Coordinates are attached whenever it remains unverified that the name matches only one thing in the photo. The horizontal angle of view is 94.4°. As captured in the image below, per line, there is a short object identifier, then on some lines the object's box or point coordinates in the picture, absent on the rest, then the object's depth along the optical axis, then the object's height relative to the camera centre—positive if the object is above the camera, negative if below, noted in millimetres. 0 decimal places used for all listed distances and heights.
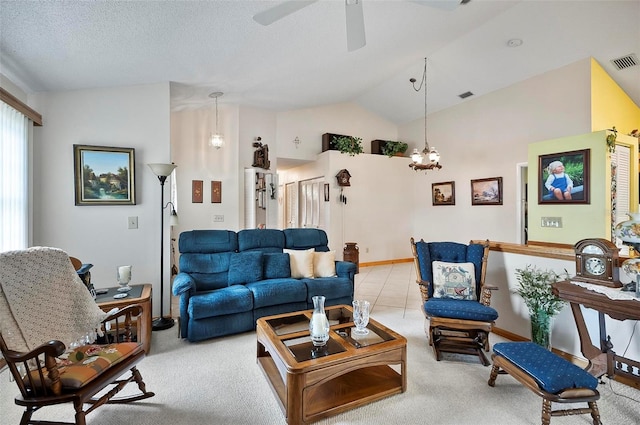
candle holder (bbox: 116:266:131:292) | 2932 -640
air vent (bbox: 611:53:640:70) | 4198 +2151
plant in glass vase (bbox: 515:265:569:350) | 2436 -760
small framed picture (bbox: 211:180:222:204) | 5602 +379
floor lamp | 3291 -305
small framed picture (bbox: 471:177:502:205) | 5742 +385
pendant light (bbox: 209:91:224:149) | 5211 +1272
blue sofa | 2924 -798
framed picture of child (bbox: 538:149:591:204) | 4027 +456
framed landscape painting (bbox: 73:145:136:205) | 3240 +423
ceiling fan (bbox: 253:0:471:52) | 1988 +1400
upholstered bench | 1681 -1000
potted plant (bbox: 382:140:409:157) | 7309 +1565
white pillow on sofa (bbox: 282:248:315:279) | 3680 -656
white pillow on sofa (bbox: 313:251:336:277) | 3744 -682
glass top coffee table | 1770 -994
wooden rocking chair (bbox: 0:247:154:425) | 1524 -730
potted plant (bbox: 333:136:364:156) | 6680 +1514
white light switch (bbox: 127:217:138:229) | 3453 -112
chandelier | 5047 +944
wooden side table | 2562 -799
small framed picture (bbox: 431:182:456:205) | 6664 +405
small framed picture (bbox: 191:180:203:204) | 5469 +390
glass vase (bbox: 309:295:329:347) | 2041 -804
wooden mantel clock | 2090 -384
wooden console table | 1957 -943
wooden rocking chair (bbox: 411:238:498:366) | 2623 -843
